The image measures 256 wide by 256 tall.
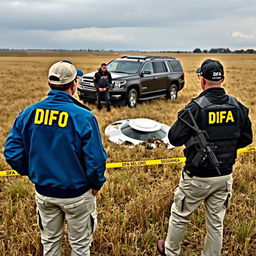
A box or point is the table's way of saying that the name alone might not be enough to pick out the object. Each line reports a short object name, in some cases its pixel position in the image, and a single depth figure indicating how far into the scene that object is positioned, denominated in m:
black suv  10.16
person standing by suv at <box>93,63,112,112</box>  9.27
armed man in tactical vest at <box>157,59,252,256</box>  2.45
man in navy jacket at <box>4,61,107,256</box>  2.06
